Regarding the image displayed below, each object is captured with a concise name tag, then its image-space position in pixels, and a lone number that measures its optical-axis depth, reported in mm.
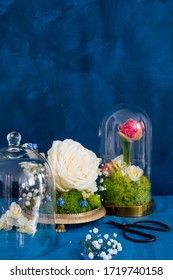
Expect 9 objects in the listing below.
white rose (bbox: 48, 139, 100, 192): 1324
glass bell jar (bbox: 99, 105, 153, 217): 1475
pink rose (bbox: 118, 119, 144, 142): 1536
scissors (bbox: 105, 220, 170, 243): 1214
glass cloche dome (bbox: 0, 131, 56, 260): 1209
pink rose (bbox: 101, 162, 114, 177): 1505
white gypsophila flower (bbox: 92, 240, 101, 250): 1091
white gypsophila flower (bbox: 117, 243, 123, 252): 1120
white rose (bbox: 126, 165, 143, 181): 1492
